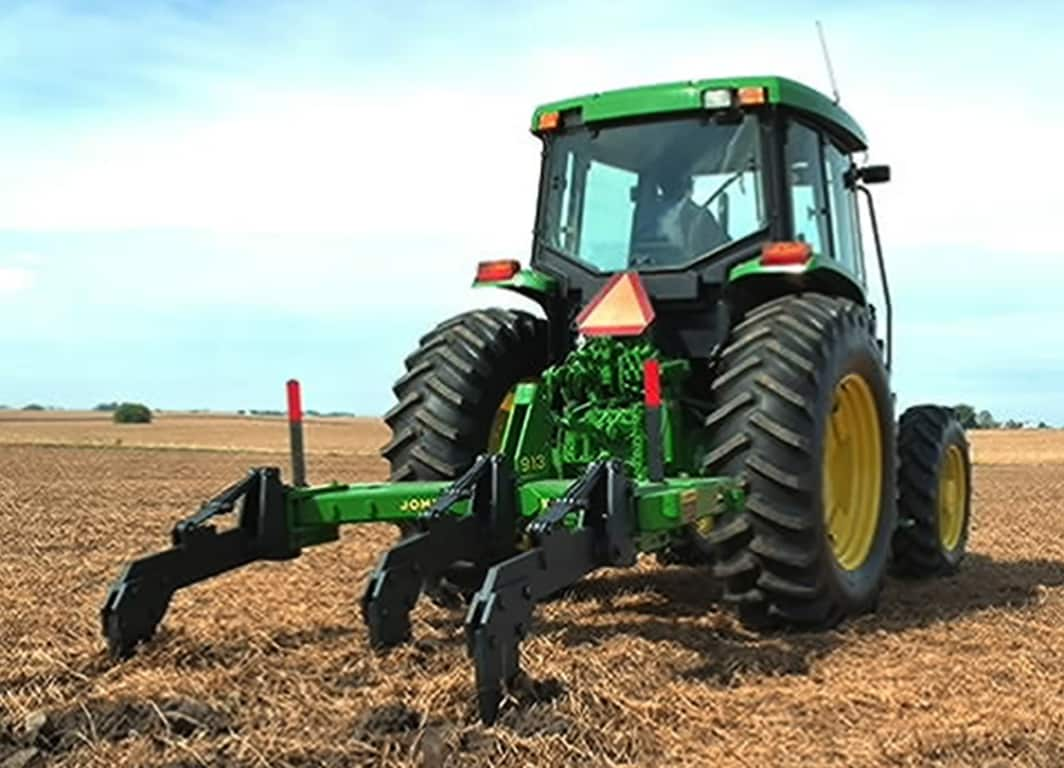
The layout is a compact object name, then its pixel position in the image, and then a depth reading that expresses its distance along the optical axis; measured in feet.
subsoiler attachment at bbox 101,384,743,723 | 15.06
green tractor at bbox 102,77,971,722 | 17.84
